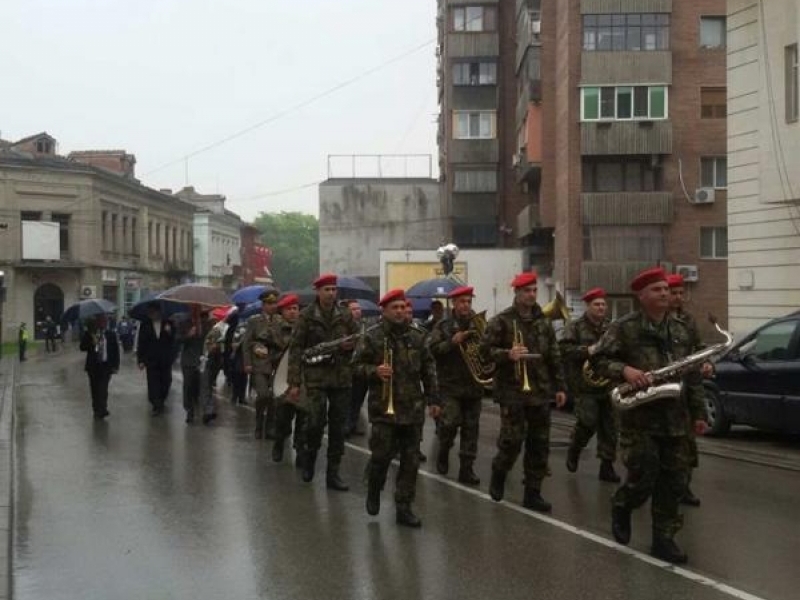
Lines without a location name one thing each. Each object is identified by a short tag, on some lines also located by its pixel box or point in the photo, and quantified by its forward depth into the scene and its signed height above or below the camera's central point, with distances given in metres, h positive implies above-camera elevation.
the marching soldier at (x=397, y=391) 8.31 -0.70
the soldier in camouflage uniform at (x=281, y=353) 11.66 -0.62
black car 12.74 -1.00
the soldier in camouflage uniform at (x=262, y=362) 13.34 -0.77
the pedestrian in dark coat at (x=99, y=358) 16.16 -0.85
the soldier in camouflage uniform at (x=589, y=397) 10.53 -0.96
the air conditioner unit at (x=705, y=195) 36.66 +3.61
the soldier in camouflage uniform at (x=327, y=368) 9.90 -0.61
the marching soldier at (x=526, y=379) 8.74 -0.64
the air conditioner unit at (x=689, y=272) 36.78 +0.99
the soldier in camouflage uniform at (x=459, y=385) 10.24 -0.81
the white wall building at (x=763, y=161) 18.19 +2.48
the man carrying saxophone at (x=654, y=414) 7.08 -0.75
